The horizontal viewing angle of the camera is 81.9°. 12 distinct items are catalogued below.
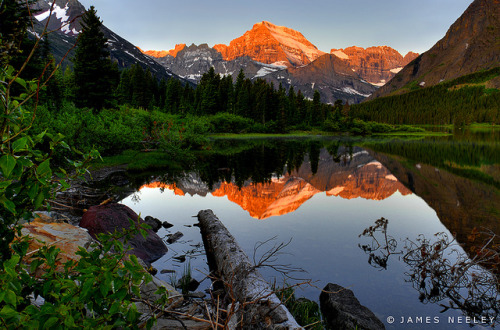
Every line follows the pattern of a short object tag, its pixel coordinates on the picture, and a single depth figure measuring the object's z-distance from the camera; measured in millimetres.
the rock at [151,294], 4961
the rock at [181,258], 8776
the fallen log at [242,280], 4777
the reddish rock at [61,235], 6237
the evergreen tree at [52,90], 46428
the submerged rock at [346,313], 5551
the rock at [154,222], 11469
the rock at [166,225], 11961
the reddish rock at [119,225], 8789
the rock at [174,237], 10253
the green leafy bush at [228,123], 82062
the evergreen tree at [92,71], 38719
